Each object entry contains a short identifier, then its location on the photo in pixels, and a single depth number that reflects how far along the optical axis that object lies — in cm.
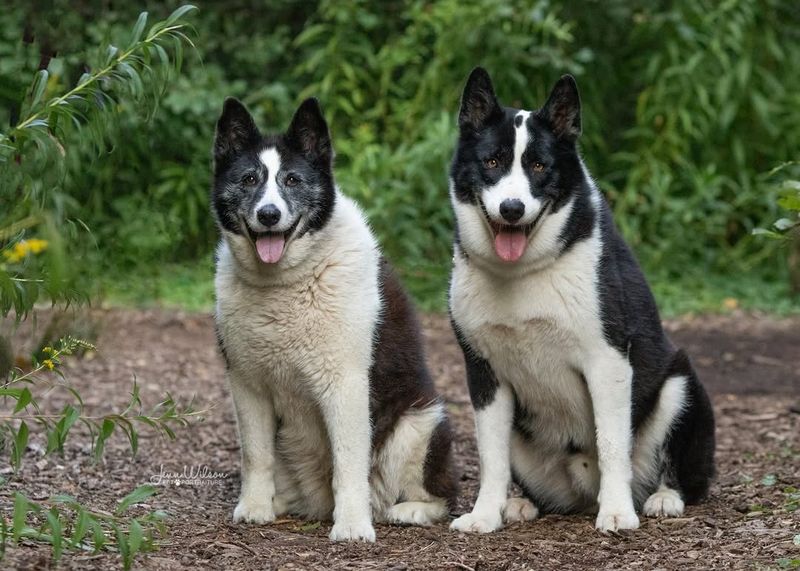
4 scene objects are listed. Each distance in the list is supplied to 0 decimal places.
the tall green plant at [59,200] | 589
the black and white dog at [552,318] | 800
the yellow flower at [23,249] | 683
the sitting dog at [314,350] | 809
